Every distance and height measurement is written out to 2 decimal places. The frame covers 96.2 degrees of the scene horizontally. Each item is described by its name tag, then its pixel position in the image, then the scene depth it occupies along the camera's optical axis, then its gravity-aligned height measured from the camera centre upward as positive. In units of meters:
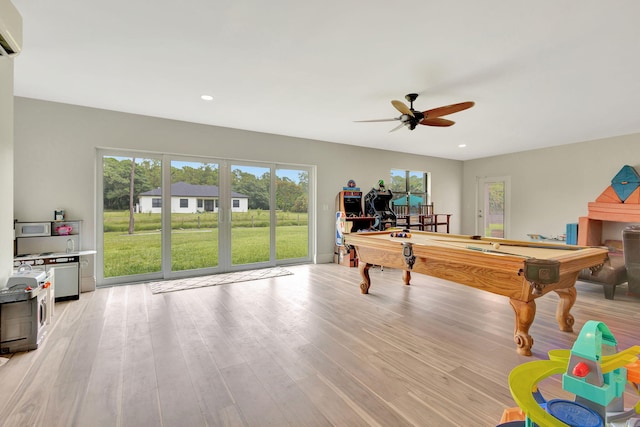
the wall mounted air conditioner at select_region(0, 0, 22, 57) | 1.85 +1.22
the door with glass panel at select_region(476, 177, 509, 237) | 7.71 +0.12
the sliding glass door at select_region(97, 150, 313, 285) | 4.54 -0.12
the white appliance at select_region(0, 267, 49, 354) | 2.42 -0.91
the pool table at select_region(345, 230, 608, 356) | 2.28 -0.48
